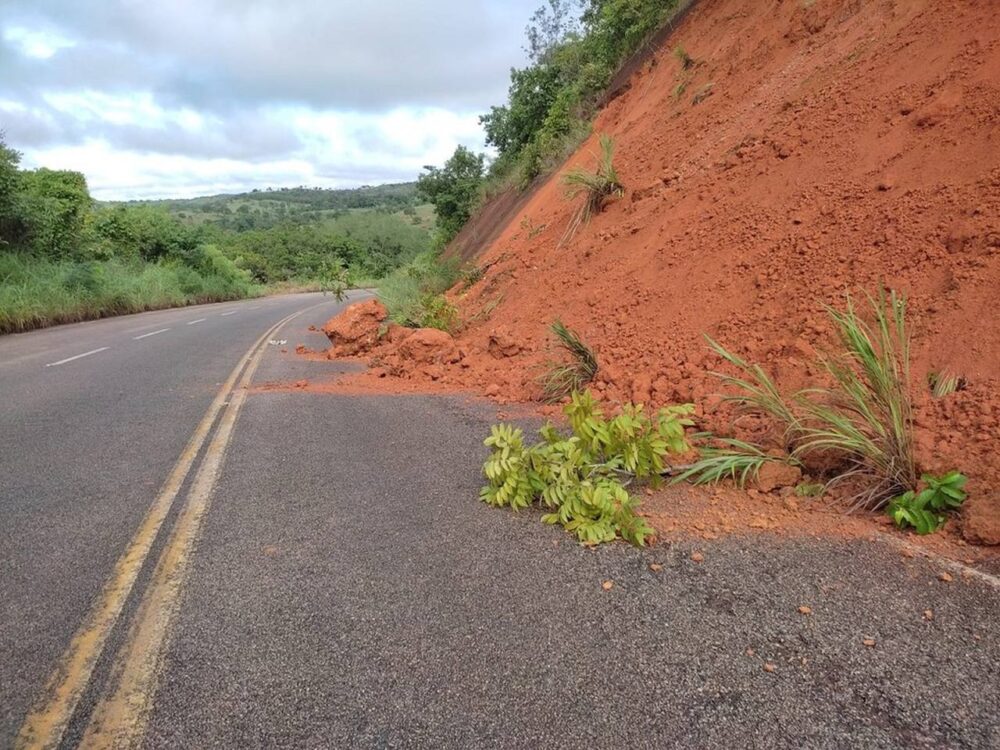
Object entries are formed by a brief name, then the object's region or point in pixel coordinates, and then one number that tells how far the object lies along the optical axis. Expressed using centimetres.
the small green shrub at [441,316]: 1058
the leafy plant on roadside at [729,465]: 420
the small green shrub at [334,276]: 1735
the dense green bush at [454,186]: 2461
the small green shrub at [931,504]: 338
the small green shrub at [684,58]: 1312
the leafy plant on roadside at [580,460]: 379
